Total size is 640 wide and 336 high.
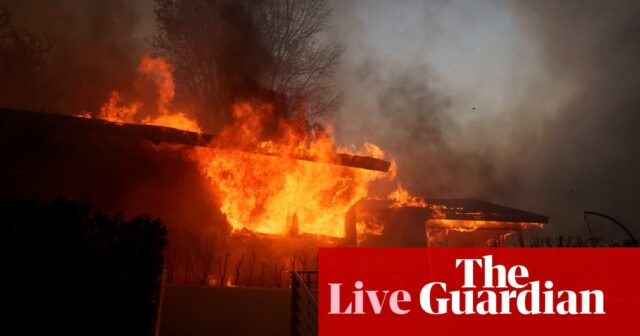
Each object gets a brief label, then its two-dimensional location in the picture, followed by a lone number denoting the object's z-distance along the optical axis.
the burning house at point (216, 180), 13.27
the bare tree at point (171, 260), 12.55
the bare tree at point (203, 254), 13.12
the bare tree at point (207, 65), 22.98
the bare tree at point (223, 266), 13.33
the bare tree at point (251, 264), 14.06
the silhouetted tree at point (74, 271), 5.68
